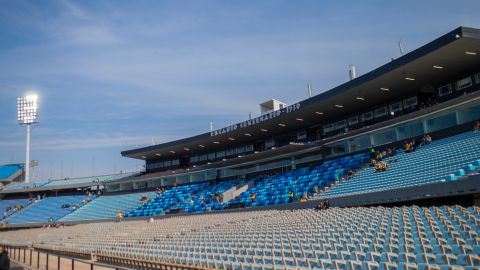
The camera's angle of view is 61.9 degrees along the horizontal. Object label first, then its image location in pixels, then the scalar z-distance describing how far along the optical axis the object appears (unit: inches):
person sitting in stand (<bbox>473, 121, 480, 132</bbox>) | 804.3
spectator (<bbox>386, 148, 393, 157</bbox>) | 994.3
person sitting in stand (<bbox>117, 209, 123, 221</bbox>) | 1521.4
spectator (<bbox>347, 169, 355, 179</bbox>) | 1001.0
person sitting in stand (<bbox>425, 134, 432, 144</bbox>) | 927.0
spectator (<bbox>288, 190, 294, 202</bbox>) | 1044.5
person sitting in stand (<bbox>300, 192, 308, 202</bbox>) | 969.2
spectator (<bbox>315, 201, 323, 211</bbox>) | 847.6
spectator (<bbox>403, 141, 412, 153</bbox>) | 944.1
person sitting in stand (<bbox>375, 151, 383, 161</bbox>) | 1011.1
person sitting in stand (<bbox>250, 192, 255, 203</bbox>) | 1190.0
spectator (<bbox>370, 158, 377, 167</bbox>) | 999.0
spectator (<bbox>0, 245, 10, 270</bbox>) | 347.3
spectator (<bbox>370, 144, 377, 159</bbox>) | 1052.0
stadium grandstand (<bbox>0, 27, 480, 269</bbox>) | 401.1
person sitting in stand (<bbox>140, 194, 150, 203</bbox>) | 1691.7
